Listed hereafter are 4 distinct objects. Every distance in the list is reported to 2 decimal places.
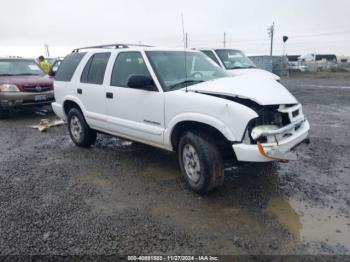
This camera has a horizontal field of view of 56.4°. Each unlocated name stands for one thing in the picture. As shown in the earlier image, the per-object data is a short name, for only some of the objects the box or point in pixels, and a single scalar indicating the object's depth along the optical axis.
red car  9.07
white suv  3.56
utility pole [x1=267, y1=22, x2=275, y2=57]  34.24
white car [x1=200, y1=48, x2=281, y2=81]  10.14
